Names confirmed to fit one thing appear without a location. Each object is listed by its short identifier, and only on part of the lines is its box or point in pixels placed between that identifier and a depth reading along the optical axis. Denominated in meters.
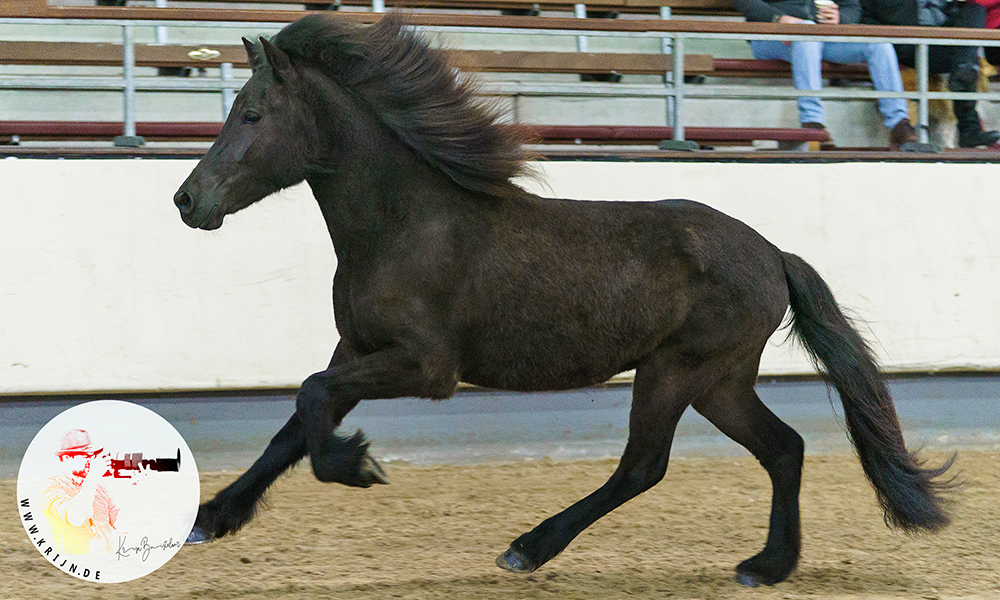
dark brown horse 6.01
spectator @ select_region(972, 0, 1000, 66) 13.35
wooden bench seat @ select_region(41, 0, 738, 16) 13.83
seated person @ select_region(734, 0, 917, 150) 12.33
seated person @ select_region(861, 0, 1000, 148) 12.81
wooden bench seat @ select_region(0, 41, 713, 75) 11.01
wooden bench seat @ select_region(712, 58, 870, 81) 13.42
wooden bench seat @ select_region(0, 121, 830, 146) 11.03
